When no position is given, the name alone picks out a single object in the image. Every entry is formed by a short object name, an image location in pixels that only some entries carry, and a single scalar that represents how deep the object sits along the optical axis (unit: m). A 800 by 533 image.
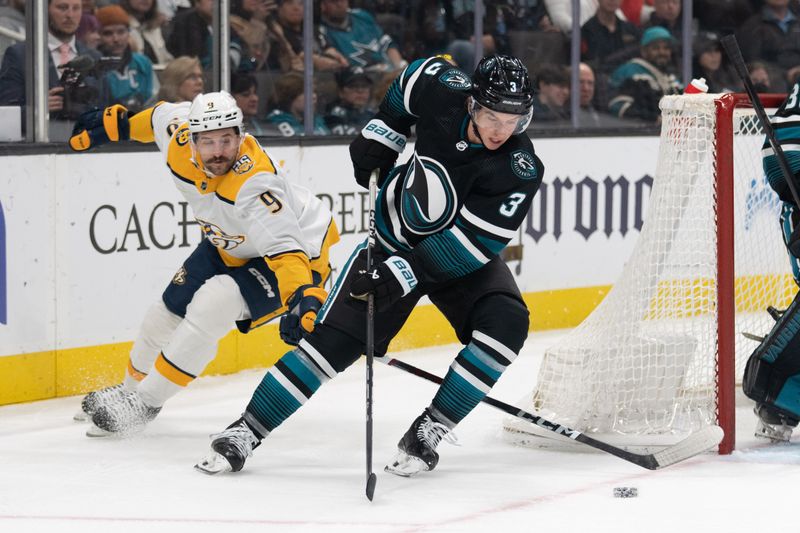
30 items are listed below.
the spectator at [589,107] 13.55
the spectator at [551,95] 13.28
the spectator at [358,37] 11.84
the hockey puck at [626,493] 7.13
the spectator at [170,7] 10.62
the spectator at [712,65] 14.72
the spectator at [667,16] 14.32
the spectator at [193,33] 10.74
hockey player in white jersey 7.75
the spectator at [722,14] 14.67
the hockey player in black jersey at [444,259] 7.27
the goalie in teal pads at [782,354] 8.13
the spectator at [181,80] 10.71
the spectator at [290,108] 11.45
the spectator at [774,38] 15.36
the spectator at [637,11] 14.09
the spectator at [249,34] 11.15
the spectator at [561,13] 13.40
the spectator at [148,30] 10.46
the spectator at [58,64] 9.66
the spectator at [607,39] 13.69
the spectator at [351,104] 11.85
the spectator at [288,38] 11.48
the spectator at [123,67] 10.28
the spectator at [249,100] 11.20
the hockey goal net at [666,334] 8.06
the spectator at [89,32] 10.09
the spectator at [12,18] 9.55
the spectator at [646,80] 13.98
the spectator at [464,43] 12.83
